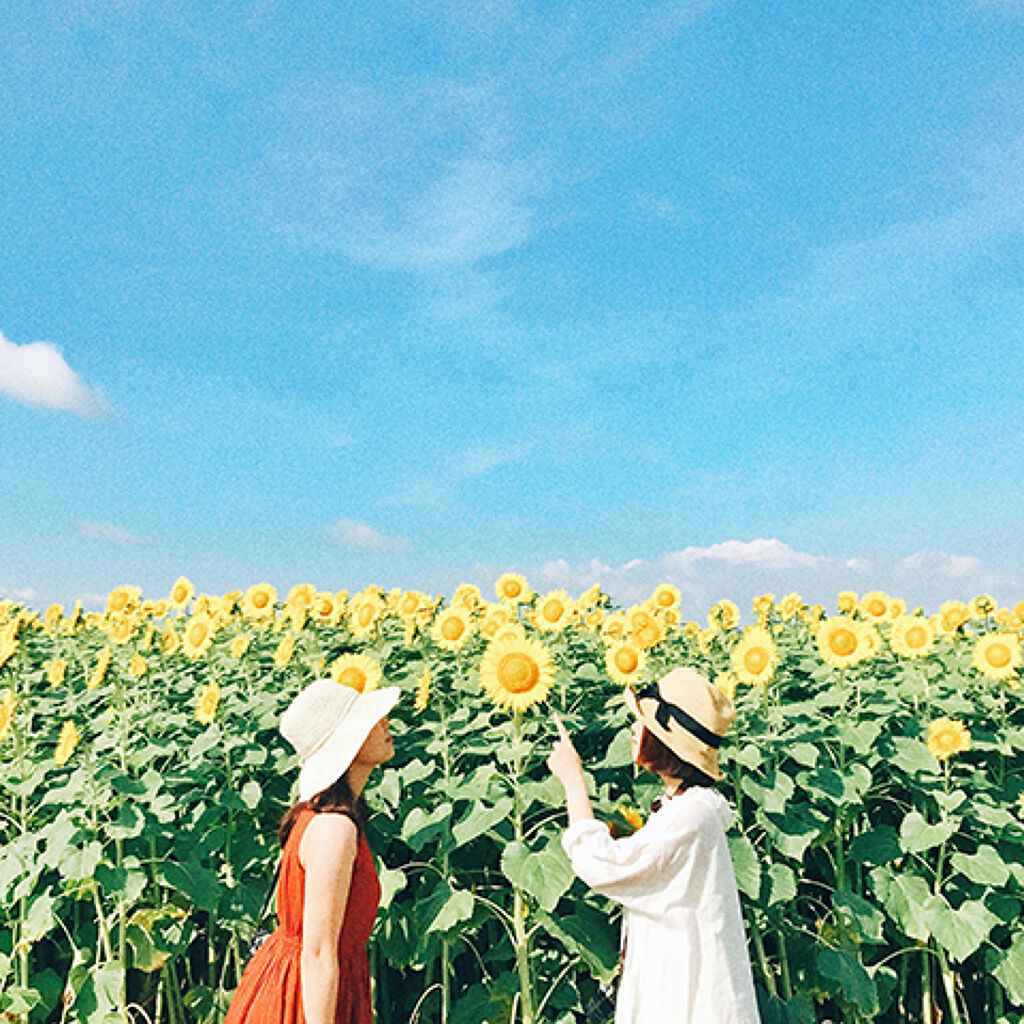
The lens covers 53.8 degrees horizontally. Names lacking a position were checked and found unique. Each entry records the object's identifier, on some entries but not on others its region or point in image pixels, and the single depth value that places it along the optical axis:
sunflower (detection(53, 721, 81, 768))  5.02
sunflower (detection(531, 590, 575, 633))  6.12
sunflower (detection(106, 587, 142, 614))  8.86
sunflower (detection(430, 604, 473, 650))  5.43
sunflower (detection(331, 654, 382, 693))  4.61
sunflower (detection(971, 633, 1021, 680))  5.88
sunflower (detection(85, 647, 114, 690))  5.47
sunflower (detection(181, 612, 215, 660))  5.99
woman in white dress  3.32
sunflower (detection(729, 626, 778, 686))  5.16
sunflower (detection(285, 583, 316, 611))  6.88
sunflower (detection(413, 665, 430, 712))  4.88
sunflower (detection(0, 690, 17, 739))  5.30
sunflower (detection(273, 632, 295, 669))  5.71
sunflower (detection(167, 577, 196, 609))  8.88
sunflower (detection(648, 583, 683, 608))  7.62
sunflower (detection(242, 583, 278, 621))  7.64
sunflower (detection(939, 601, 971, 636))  7.96
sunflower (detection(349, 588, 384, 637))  6.23
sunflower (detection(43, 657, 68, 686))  6.41
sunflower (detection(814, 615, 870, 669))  5.44
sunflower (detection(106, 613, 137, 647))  6.66
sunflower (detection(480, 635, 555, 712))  4.12
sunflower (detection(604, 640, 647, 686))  4.87
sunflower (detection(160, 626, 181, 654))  6.70
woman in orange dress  3.11
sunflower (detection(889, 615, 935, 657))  6.28
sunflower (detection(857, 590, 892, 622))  9.41
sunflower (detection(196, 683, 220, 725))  5.13
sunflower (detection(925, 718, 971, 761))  5.20
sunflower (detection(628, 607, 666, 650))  5.07
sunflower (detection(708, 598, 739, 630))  8.06
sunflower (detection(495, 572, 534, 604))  7.64
